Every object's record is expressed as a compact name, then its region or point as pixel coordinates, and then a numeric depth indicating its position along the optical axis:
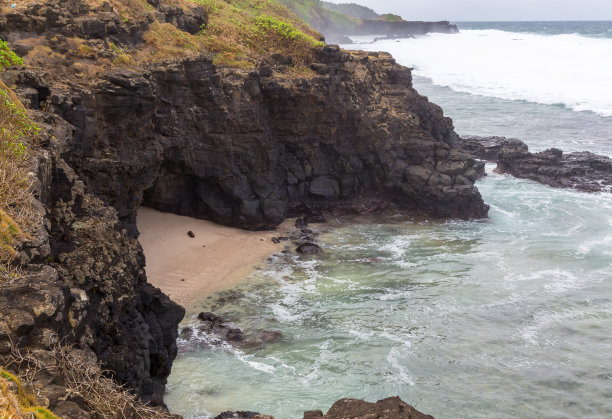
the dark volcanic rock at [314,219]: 27.55
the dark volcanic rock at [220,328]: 17.61
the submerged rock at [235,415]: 13.16
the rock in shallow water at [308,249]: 23.92
